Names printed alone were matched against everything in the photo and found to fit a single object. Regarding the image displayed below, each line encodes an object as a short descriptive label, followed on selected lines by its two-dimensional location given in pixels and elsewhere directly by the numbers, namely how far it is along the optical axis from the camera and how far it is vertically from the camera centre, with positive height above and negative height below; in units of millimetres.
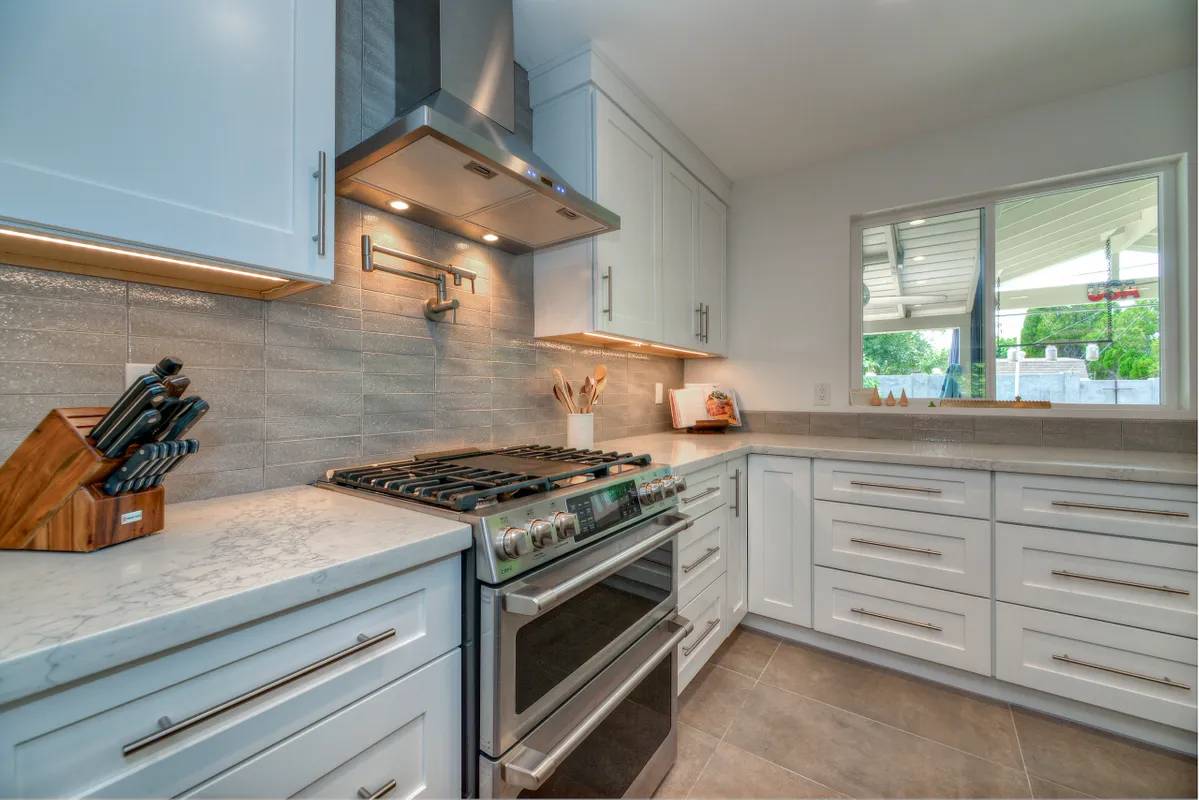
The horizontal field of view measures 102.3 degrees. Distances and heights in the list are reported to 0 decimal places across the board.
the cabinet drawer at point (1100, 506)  1475 -340
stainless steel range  927 -478
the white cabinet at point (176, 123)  717 +484
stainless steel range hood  1137 +604
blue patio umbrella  2398 +144
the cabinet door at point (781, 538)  2094 -607
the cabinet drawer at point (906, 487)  1760 -333
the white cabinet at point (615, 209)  1802 +817
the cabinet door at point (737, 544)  2088 -634
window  2057 +497
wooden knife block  743 -144
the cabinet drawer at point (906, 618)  1771 -851
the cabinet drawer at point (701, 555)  1697 -579
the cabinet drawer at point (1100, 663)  1476 -857
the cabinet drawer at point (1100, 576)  1471 -571
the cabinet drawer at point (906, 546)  1763 -562
